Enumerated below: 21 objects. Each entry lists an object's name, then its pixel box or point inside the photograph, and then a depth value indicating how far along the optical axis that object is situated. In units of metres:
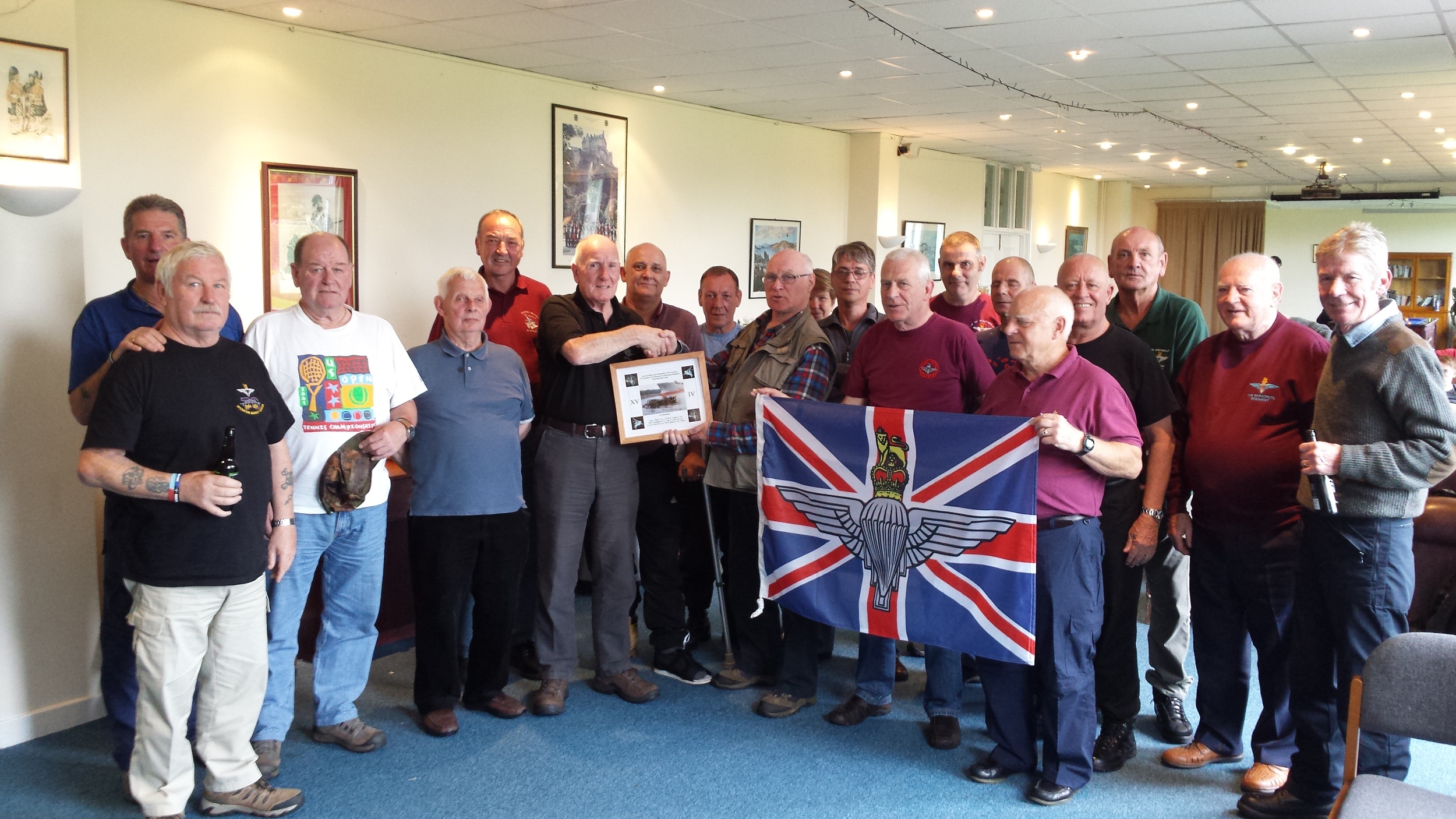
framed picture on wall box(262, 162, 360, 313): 5.89
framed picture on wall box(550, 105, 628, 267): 7.62
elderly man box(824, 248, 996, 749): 3.52
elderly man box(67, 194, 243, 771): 3.12
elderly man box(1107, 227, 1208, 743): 3.72
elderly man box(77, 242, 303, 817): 2.71
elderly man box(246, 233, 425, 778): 3.20
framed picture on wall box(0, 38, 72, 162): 3.33
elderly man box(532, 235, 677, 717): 3.79
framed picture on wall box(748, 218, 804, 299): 9.77
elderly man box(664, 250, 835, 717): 3.84
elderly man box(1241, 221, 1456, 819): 2.72
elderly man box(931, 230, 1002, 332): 4.66
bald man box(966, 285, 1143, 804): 3.04
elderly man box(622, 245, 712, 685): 4.11
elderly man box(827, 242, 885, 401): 4.00
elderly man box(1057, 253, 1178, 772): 3.28
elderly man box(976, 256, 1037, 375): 4.50
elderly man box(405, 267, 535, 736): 3.51
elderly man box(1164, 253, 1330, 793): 3.10
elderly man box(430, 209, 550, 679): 4.21
